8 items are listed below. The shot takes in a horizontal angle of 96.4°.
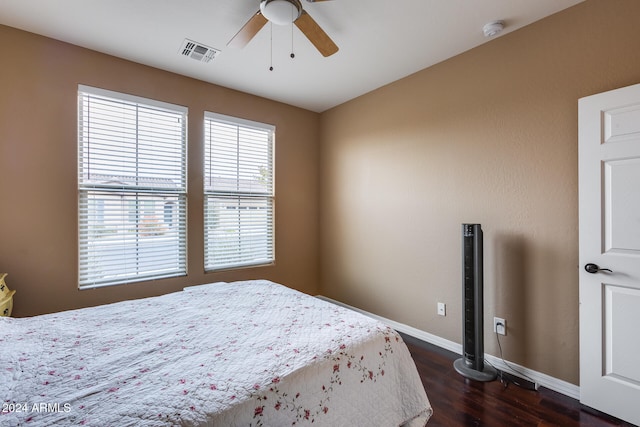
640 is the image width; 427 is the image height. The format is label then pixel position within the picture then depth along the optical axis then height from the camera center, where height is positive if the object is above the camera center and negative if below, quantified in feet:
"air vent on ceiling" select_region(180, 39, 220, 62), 8.04 +4.75
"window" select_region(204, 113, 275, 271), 10.57 +0.82
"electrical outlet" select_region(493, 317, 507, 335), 7.60 -3.03
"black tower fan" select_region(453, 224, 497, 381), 7.39 -2.45
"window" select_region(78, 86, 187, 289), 8.33 +0.79
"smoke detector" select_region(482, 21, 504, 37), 7.07 +4.64
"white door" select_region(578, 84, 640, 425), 5.55 -0.80
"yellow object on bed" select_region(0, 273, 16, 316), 6.34 -1.92
